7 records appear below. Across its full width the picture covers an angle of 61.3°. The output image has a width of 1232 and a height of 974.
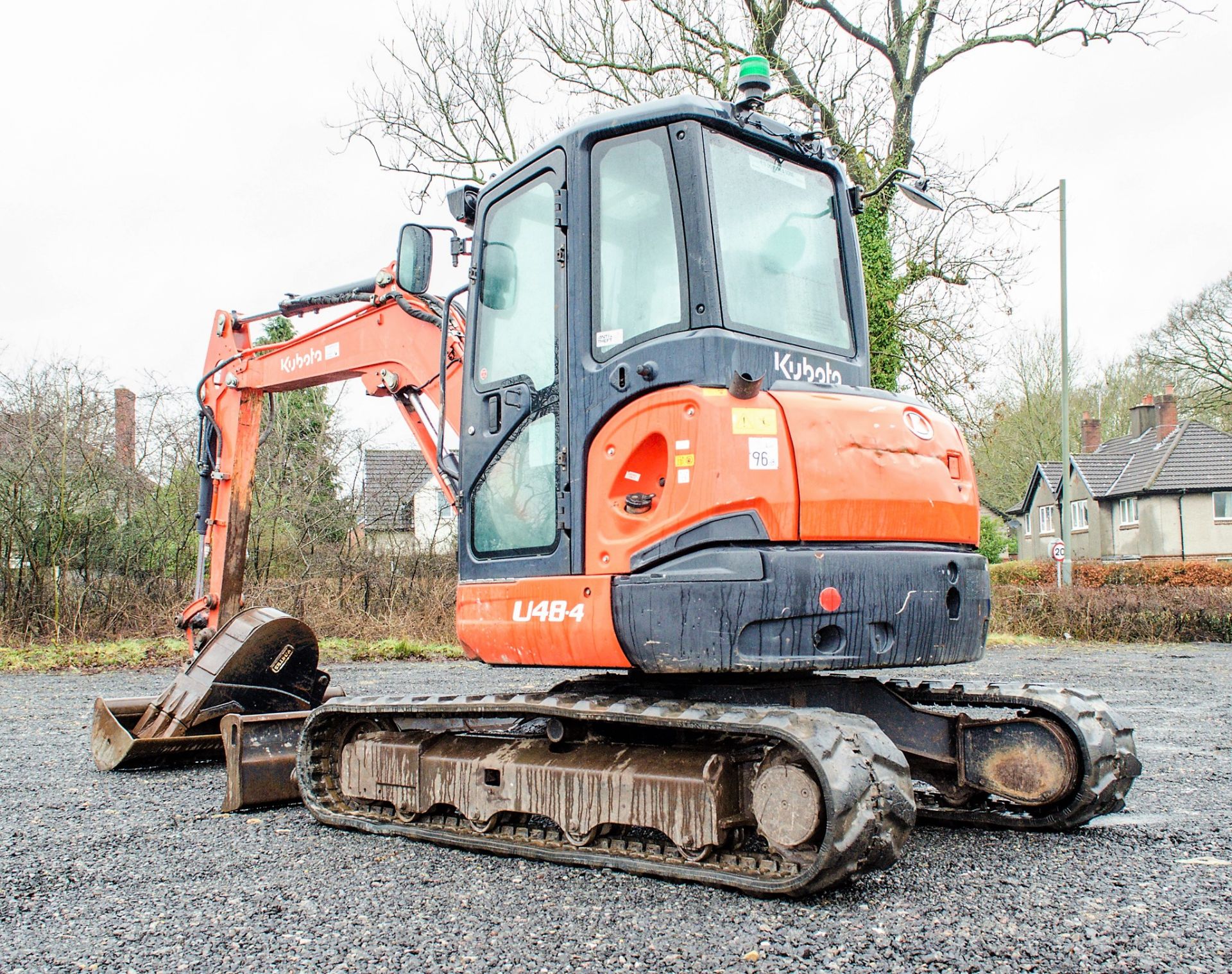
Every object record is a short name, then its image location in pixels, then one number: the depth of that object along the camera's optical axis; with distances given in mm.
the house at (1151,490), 38469
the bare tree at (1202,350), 36344
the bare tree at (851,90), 16250
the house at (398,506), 17156
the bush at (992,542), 37375
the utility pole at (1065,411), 22703
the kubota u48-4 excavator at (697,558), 3449
